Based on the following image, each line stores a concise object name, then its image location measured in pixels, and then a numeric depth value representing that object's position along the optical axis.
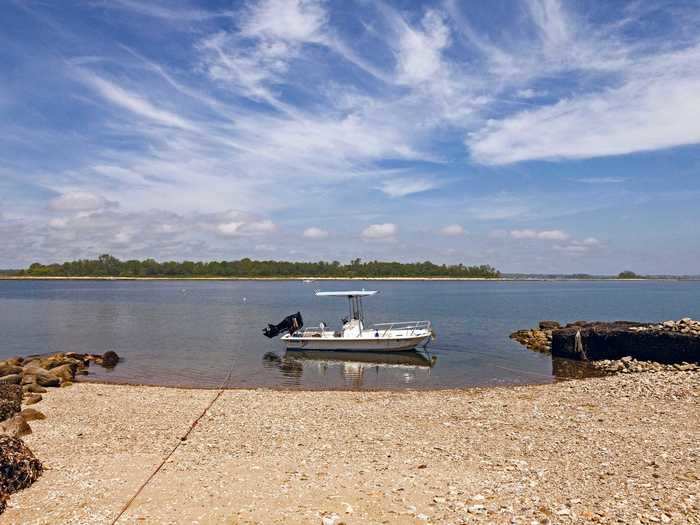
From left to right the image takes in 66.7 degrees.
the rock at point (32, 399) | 21.58
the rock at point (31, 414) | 18.16
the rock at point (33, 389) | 23.73
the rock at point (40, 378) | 25.11
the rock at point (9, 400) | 17.64
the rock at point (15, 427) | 15.70
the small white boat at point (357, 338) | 37.66
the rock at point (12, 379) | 23.73
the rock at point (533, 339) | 41.29
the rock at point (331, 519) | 9.34
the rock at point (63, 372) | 27.57
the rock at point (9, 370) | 26.23
